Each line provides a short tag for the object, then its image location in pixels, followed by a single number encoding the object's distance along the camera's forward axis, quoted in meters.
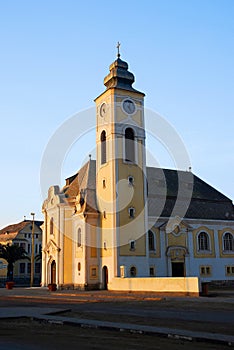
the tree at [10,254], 65.00
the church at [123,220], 41.66
